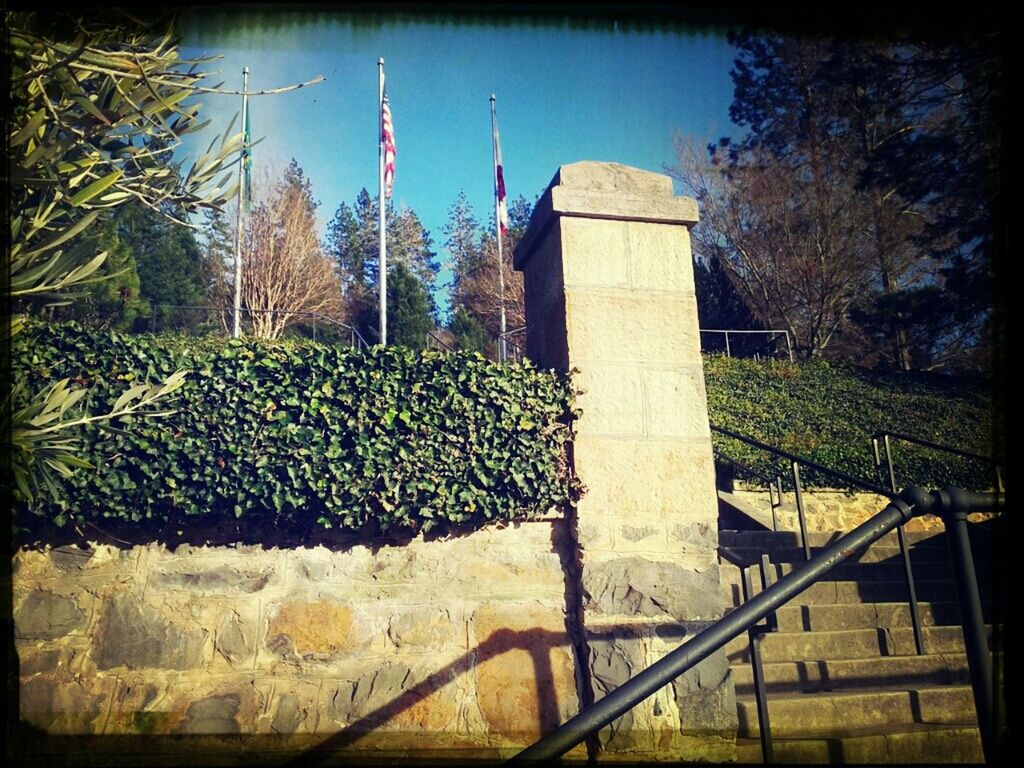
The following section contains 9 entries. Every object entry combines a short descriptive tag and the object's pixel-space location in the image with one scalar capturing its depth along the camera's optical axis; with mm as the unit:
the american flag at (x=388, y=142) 14922
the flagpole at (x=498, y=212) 18664
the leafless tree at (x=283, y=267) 20219
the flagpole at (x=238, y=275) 16031
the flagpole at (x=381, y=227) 14748
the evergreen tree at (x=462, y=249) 26609
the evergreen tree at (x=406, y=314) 18703
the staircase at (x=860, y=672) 3016
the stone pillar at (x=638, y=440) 3301
